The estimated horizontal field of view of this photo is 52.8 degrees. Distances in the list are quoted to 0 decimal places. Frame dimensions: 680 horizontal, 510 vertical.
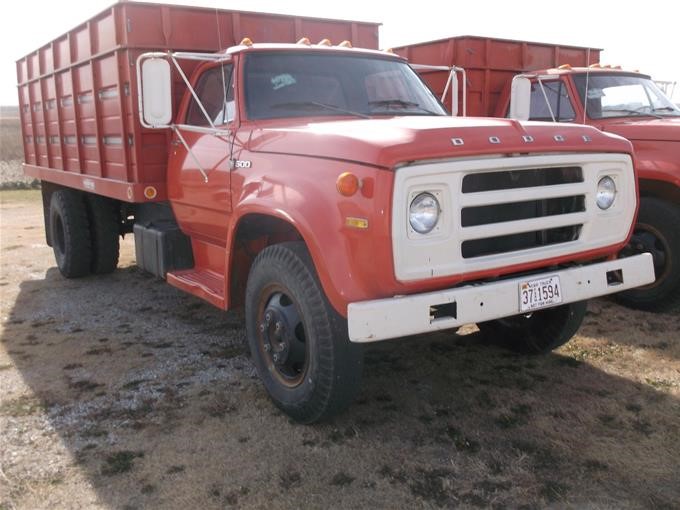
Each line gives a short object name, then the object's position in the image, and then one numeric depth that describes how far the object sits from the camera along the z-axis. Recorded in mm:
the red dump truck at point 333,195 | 3260
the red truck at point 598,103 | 5867
